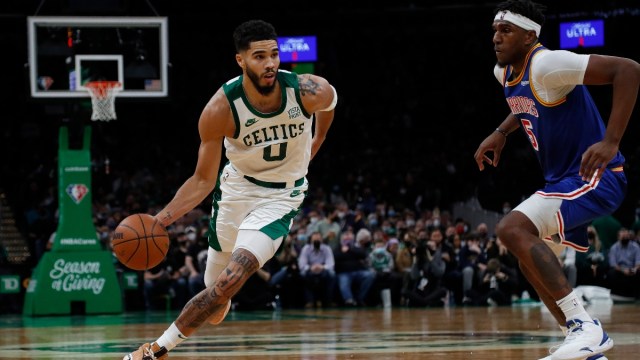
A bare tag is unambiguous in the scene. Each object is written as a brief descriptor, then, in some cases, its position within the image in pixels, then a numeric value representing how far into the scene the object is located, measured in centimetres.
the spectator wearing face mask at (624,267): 1773
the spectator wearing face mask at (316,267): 1734
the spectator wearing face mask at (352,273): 1750
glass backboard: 1498
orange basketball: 671
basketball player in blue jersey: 590
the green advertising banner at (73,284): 1563
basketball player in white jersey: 653
